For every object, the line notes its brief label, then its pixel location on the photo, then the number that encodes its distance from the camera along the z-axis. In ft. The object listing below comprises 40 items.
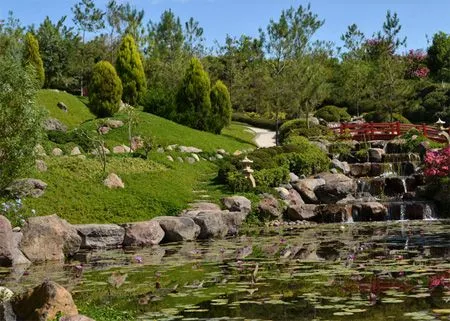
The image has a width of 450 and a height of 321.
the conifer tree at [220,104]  122.21
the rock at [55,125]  100.51
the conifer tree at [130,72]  130.72
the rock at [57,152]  82.13
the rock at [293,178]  81.69
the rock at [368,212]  71.05
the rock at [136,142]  97.43
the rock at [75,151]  84.06
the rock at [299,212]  69.82
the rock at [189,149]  95.99
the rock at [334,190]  78.18
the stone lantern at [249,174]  75.51
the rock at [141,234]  50.85
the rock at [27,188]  54.54
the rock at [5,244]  40.68
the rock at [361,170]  96.43
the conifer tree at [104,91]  116.88
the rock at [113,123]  107.14
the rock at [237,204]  66.44
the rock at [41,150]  73.15
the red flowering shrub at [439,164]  75.20
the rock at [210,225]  55.88
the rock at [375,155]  101.86
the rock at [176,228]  53.42
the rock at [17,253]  41.73
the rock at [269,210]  68.44
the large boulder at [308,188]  78.12
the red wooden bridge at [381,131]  118.74
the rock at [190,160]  88.24
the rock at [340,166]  95.50
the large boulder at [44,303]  21.74
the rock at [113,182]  64.95
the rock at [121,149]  90.76
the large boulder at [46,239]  43.68
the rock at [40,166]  63.89
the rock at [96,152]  82.96
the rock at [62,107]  120.41
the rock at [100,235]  49.16
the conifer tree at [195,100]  119.55
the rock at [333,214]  70.28
